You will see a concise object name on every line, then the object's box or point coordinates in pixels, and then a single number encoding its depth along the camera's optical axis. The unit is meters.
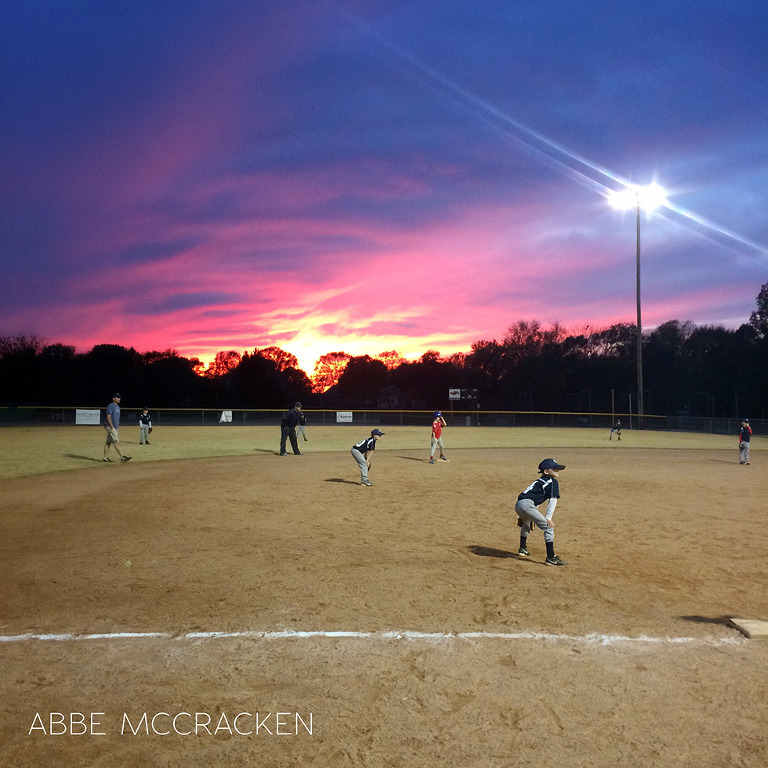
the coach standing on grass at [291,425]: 27.69
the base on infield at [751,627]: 6.86
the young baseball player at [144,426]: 36.03
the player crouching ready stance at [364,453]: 17.69
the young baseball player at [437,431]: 26.94
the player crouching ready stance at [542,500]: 9.88
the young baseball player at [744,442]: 27.53
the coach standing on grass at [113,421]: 23.97
